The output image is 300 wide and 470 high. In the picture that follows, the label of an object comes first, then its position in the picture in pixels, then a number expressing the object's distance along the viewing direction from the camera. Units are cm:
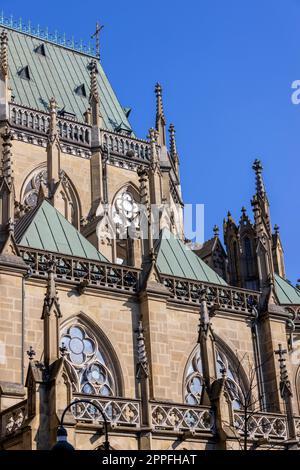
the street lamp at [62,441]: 1608
